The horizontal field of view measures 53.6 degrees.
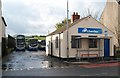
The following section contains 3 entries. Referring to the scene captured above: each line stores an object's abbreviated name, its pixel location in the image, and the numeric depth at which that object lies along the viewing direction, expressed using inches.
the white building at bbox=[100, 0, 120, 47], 812.3
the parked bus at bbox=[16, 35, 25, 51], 1096.3
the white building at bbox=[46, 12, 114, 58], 537.8
